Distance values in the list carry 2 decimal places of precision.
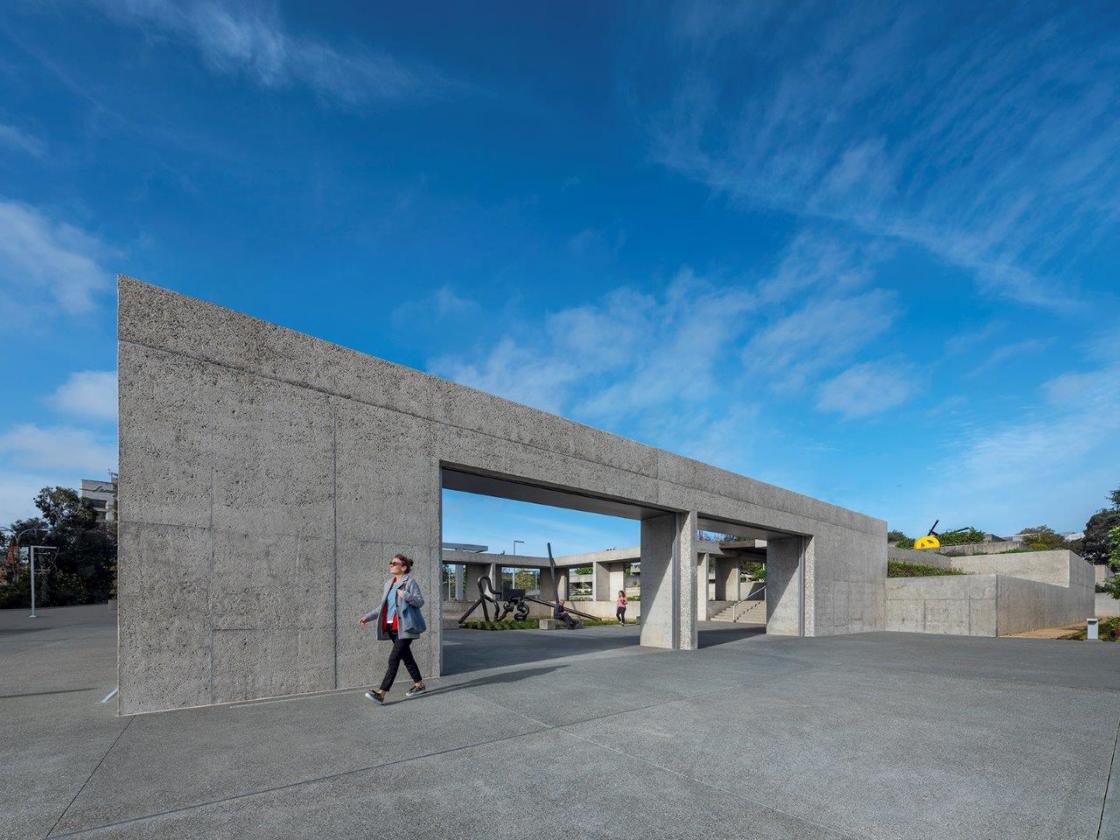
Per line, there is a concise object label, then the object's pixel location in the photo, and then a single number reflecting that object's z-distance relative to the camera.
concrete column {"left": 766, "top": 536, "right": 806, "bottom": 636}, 17.41
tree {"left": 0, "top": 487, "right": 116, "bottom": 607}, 33.47
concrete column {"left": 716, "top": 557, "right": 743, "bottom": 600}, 32.97
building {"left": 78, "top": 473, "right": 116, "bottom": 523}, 40.18
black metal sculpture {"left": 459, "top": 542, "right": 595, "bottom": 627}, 22.28
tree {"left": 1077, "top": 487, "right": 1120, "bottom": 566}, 51.62
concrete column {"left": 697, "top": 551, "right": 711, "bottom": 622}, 28.20
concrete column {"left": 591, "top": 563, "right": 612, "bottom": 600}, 40.28
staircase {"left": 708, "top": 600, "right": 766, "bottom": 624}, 27.25
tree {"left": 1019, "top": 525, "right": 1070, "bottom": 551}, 50.90
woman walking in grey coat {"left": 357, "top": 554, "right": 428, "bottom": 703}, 6.57
